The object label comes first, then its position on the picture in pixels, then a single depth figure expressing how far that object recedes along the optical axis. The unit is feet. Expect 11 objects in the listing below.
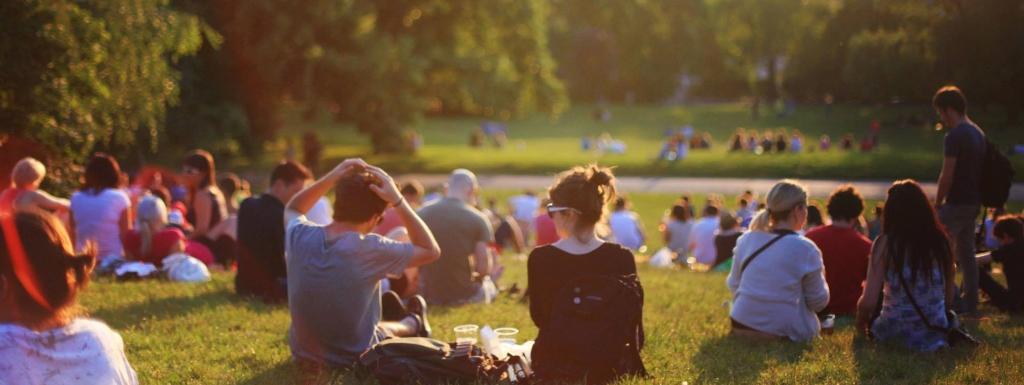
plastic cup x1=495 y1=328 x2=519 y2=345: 23.58
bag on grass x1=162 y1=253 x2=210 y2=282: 35.17
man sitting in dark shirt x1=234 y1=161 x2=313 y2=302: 30.32
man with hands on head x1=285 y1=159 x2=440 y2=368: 20.16
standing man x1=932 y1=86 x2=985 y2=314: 29.04
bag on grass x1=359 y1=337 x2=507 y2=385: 20.15
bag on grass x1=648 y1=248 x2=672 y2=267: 48.83
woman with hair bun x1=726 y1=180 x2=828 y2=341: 23.98
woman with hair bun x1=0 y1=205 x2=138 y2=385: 11.03
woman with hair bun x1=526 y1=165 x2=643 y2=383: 19.75
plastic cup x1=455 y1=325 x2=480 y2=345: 21.21
